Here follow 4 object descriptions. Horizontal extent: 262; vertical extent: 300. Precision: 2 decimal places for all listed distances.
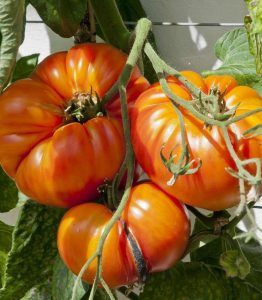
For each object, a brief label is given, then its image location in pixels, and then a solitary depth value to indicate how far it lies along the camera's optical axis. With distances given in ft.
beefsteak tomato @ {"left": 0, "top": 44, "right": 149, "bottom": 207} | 2.34
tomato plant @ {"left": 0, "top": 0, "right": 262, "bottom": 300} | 2.10
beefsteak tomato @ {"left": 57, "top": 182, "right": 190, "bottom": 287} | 2.22
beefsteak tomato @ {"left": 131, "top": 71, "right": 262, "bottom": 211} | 2.08
